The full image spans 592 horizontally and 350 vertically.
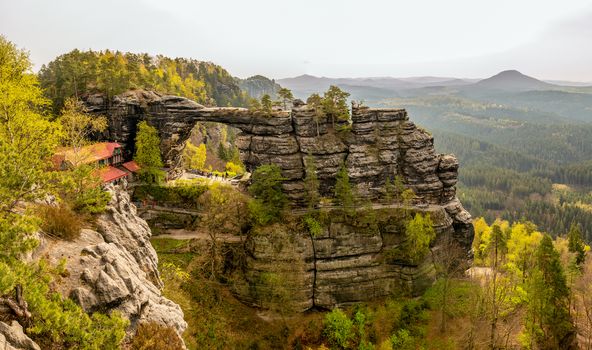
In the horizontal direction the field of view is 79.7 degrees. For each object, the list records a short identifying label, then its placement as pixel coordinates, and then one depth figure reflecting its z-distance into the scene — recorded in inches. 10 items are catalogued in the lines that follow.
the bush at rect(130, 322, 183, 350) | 644.7
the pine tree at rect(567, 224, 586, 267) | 2517.2
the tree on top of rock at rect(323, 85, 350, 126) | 2049.7
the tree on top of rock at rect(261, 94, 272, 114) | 2049.0
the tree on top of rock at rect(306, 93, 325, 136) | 2046.0
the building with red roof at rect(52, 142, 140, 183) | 1624.0
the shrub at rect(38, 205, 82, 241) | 749.9
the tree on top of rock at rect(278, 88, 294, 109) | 2062.0
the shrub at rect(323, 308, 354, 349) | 1641.2
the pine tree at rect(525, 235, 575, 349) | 1453.0
